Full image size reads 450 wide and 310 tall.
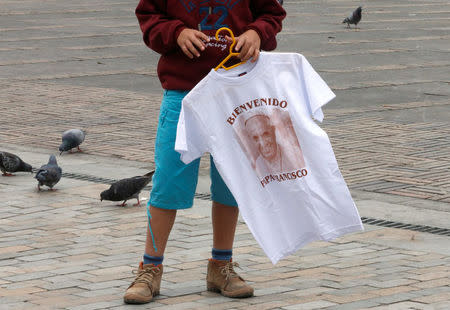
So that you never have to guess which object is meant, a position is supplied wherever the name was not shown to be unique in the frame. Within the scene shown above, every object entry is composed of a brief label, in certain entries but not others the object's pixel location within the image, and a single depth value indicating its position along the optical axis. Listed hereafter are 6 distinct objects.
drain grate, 11.68
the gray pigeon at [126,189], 12.73
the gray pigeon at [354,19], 37.83
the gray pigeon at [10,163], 14.62
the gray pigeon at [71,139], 16.31
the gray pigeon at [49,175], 13.57
